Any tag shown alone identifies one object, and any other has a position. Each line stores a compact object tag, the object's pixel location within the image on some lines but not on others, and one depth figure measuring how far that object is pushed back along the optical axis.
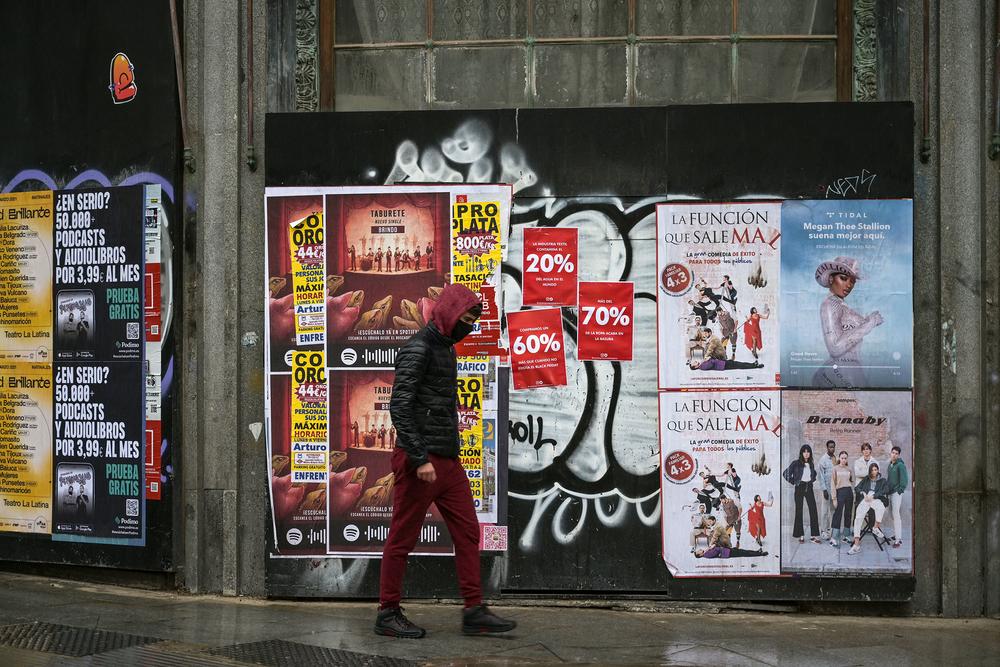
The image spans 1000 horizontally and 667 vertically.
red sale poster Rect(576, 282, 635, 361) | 7.80
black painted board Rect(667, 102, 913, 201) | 7.68
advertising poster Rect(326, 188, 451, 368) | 7.89
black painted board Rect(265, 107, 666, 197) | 7.80
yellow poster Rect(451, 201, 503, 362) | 7.84
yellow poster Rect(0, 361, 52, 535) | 8.66
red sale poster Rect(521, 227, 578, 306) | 7.82
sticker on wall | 8.36
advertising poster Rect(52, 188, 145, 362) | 8.32
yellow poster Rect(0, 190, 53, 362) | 8.66
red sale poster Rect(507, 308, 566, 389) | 7.82
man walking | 6.66
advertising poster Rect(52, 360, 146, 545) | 8.32
